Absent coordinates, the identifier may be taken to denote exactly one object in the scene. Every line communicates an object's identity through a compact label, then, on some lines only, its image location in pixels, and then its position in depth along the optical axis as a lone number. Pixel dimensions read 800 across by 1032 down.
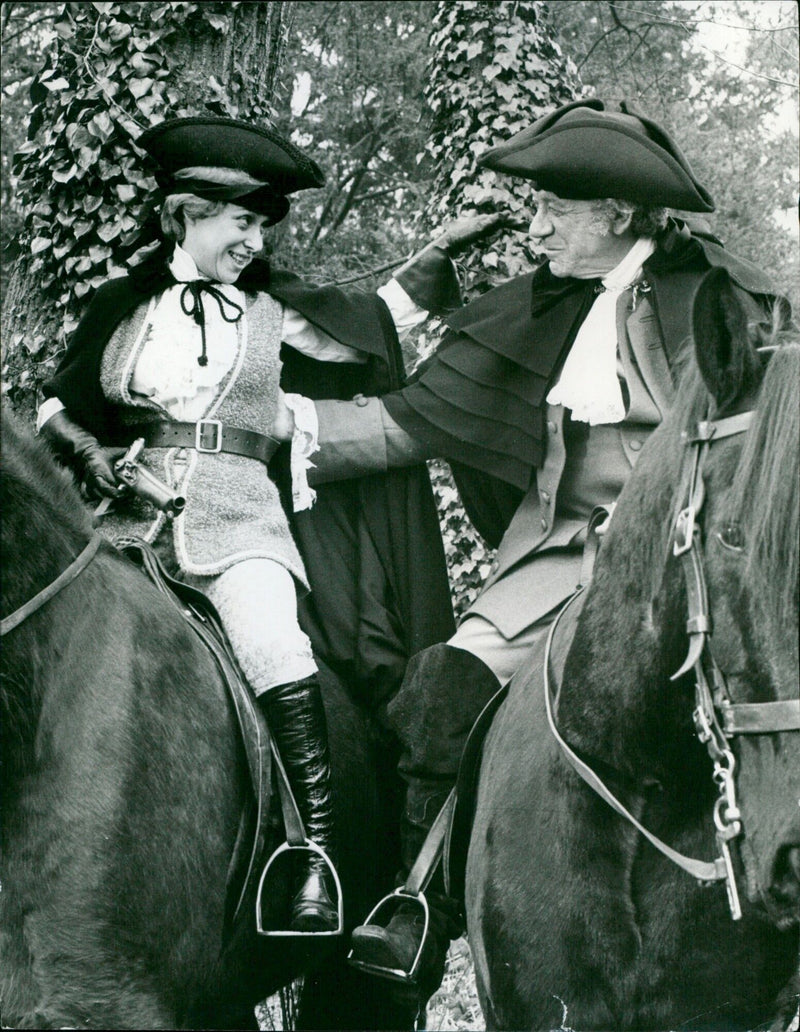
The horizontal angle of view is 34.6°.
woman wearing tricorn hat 4.15
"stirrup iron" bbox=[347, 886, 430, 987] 3.71
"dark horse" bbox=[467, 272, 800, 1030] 2.46
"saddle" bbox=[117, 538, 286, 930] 3.66
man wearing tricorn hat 3.87
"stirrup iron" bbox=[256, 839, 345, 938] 3.68
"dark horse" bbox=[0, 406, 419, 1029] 3.14
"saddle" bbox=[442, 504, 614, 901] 3.66
